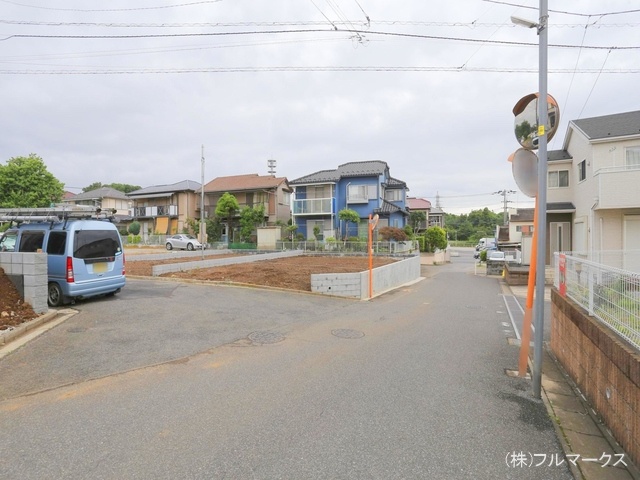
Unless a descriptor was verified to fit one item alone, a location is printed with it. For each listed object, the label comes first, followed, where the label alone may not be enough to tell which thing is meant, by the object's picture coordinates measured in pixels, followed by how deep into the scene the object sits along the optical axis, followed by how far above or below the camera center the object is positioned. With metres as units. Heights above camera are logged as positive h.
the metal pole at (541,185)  3.96 +0.60
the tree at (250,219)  30.72 +1.64
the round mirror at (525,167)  4.46 +0.90
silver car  28.58 -0.37
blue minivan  7.18 -0.29
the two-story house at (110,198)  45.03 +5.33
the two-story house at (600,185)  12.88 +2.12
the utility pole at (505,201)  52.68 +5.54
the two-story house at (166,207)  35.06 +3.21
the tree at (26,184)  24.69 +3.94
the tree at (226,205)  30.12 +2.83
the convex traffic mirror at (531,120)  4.26 +1.51
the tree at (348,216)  26.67 +1.64
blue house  28.98 +3.12
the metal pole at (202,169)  20.90 +4.19
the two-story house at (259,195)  33.16 +4.20
